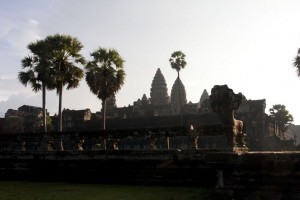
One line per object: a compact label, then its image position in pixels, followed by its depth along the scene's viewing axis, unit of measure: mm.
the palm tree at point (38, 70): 26359
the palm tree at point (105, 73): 31469
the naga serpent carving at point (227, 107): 7695
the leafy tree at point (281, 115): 78006
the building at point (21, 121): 72312
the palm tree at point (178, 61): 62688
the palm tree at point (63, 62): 26031
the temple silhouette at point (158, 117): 59250
